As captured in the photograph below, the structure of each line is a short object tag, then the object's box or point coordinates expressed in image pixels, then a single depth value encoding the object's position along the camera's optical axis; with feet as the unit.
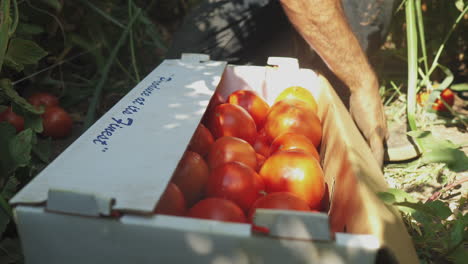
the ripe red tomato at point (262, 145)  4.77
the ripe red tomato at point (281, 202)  3.11
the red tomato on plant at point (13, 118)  5.43
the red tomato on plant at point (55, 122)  5.86
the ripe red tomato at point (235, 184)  3.49
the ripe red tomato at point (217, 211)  2.97
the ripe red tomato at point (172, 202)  2.80
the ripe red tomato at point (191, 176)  3.42
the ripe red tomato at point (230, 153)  3.96
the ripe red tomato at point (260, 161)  4.32
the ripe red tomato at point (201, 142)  4.14
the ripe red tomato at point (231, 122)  4.58
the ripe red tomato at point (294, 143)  4.16
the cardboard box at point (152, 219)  2.37
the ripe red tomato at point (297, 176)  3.60
